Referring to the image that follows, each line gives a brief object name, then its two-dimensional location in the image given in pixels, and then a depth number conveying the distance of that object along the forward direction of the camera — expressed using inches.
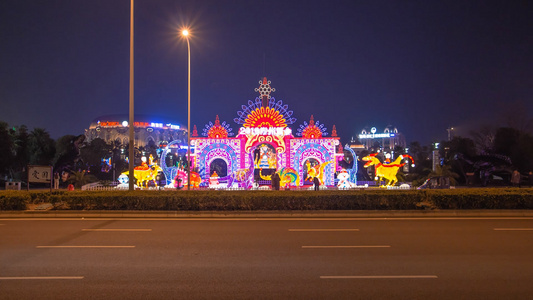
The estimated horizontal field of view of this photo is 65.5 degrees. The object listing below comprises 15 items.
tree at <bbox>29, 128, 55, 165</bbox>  1939.0
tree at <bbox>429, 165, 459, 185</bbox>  1429.5
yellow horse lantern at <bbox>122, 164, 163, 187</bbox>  1320.1
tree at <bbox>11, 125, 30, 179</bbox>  1883.6
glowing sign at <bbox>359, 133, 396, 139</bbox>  6491.1
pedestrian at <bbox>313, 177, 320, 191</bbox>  1059.1
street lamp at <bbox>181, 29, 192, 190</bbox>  1119.7
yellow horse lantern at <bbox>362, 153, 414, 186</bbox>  1277.1
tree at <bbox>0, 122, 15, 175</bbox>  1665.8
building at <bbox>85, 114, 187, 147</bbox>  5521.7
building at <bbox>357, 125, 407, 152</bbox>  6530.5
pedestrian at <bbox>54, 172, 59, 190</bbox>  1343.5
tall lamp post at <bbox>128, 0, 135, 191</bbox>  738.2
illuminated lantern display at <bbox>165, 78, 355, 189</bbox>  1395.2
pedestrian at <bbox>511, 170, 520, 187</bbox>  1162.6
